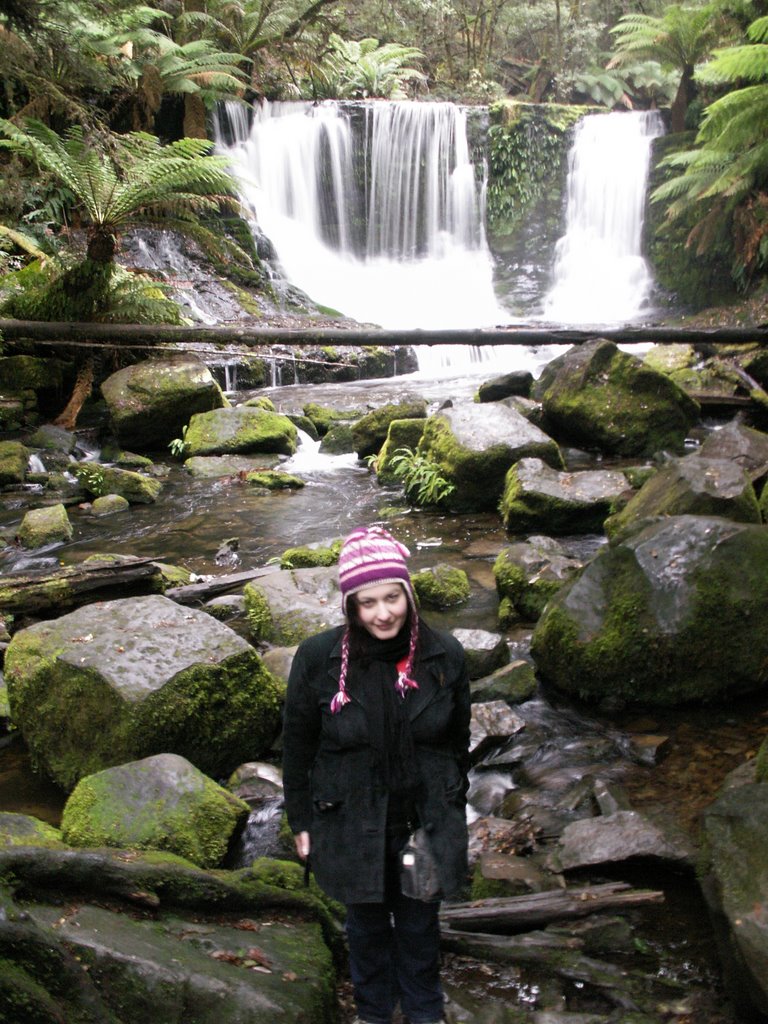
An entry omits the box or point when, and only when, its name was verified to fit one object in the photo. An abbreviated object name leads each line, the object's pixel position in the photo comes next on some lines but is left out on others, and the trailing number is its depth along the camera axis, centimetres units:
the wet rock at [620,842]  294
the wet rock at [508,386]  1033
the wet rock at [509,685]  432
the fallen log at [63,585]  513
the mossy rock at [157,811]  281
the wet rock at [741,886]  211
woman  203
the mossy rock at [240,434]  997
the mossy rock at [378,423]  966
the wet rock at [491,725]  386
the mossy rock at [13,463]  883
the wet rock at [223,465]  941
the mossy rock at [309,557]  612
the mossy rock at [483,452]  754
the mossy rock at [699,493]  520
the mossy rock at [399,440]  884
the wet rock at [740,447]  635
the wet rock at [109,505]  814
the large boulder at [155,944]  176
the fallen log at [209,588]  554
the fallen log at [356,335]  880
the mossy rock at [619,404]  871
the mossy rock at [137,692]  346
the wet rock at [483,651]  454
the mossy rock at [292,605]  489
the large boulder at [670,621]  402
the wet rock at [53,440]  973
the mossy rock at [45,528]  709
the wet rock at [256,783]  356
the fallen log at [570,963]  237
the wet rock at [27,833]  249
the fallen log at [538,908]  263
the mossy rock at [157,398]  1000
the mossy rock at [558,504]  679
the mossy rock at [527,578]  527
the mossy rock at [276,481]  895
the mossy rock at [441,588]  561
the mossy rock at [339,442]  1014
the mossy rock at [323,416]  1093
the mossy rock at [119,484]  848
